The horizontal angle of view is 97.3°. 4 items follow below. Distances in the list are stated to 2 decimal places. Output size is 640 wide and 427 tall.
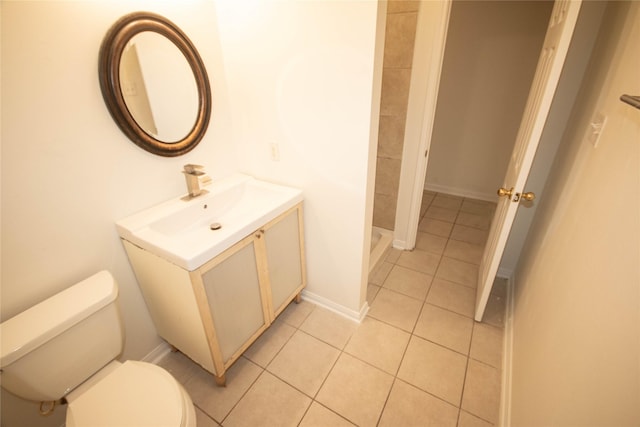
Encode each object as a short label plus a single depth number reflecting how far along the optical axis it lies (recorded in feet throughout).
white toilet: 3.05
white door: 3.49
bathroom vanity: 3.81
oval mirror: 3.74
